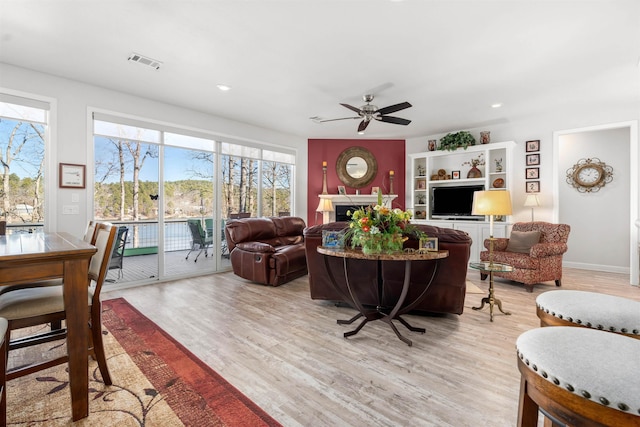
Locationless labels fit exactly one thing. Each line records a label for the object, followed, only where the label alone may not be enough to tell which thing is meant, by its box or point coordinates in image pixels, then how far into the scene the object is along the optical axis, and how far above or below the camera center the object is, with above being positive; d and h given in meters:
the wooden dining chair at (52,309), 1.54 -0.54
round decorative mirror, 6.82 +1.03
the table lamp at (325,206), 6.43 +0.09
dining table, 1.39 -0.37
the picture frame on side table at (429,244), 2.62 -0.31
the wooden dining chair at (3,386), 1.29 -0.79
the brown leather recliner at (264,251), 4.19 -0.62
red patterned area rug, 1.53 -1.10
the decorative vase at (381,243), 2.45 -0.28
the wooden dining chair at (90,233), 2.19 -0.18
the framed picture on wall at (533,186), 5.29 +0.44
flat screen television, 5.84 +0.18
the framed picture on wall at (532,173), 5.30 +0.68
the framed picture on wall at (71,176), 3.63 +0.43
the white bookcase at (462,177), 5.45 +0.70
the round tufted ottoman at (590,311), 1.20 -0.44
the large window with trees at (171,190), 4.14 +0.32
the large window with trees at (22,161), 3.38 +0.57
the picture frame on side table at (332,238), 2.84 -0.28
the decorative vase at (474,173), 5.82 +0.76
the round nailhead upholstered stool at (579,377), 0.74 -0.46
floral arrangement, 2.46 -0.16
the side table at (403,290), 2.37 -0.69
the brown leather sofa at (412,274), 2.78 -0.66
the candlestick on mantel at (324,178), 6.77 +0.75
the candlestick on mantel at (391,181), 6.62 +0.67
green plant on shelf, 5.75 +1.40
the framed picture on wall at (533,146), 5.28 +1.18
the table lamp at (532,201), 5.02 +0.16
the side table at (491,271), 2.97 -0.62
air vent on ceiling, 3.09 +1.63
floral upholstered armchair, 4.02 -0.61
